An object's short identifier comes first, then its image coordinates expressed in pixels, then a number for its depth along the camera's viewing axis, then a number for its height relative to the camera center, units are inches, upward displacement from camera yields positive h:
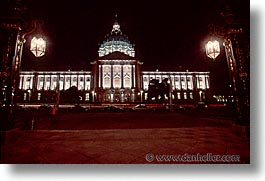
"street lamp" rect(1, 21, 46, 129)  190.4 +32.6
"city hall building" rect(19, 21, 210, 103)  2347.4 +160.6
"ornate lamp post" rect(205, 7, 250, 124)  208.8 +35.4
